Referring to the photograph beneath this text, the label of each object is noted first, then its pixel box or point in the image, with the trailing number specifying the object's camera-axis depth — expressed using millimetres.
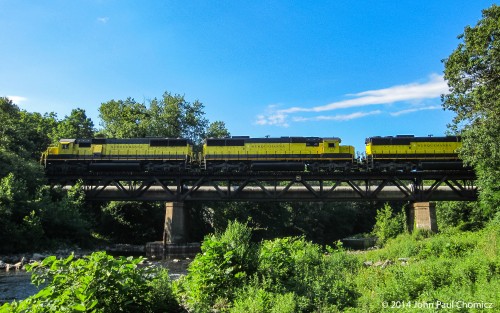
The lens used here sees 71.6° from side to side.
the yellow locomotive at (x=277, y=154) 36344
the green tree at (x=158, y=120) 54250
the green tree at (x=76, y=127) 61019
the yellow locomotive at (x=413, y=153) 35625
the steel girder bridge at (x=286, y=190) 35500
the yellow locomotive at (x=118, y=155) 37656
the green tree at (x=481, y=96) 23844
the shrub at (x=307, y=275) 9794
